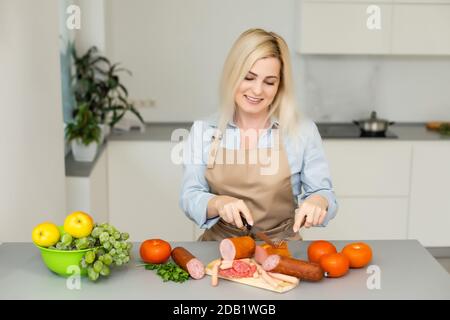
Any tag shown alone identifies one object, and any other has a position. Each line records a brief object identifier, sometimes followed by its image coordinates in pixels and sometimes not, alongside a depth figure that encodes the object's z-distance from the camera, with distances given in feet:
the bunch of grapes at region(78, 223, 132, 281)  7.02
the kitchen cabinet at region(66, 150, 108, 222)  11.58
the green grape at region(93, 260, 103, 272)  7.00
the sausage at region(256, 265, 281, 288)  6.99
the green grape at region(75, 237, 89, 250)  7.09
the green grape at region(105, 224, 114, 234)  7.17
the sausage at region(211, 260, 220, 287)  7.07
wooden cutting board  6.95
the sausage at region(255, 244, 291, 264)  7.35
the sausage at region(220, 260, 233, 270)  7.23
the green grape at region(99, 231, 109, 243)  7.10
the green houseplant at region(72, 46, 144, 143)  13.89
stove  14.52
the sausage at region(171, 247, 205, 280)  7.19
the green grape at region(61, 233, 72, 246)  7.12
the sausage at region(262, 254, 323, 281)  7.03
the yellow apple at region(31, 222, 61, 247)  7.16
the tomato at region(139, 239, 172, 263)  7.44
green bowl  7.09
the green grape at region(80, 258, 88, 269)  7.04
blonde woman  8.84
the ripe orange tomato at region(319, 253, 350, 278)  7.16
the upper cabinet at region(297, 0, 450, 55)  14.40
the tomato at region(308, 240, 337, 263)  7.43
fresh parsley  7.14
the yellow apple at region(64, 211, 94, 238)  7.13
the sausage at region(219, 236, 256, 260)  7.40
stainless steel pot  14.58
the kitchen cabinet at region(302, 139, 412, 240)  14.34
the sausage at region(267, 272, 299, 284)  7.04
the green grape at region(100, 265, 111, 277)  7.01
